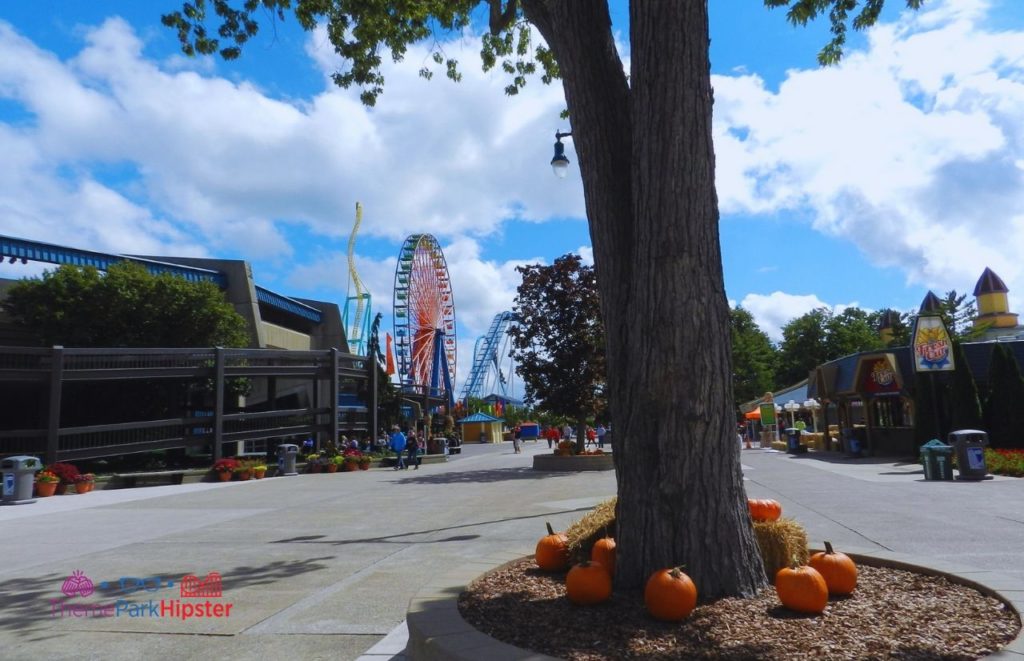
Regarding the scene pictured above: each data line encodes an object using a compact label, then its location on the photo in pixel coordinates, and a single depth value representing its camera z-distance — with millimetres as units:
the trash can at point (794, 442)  34094
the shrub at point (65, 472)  21094
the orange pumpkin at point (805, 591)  4309
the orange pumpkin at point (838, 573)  4766
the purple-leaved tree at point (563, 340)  26469
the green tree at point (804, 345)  78125
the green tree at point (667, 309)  4715
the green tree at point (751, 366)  75625
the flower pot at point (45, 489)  20203
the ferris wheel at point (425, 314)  54375
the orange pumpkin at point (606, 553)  5340
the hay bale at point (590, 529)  5882
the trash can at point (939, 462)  17797
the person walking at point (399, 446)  28266
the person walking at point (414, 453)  30156
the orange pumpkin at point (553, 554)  5734
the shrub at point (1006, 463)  18016
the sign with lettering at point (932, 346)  23156
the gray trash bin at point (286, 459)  27906
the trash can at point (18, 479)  18234
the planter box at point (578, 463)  25094
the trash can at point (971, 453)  17375
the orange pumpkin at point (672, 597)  4246
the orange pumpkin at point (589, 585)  4633
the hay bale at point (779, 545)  5125
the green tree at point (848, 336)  74000
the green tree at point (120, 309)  34781
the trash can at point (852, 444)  28750
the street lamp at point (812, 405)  42016
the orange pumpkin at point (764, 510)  5980
